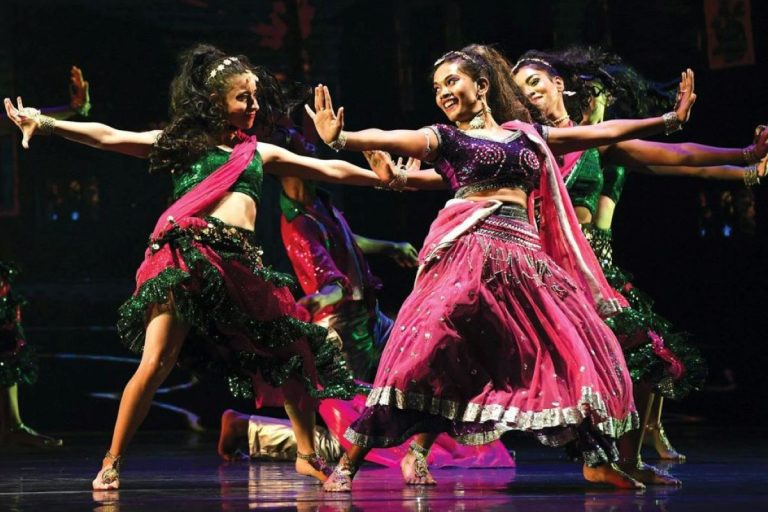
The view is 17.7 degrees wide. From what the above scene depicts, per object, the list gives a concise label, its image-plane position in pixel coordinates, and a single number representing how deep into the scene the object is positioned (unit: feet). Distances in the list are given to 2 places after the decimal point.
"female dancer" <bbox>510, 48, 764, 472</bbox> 26.94
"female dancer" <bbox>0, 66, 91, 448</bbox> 38.30
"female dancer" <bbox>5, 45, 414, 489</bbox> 25.44
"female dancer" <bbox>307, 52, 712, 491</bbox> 23.12
